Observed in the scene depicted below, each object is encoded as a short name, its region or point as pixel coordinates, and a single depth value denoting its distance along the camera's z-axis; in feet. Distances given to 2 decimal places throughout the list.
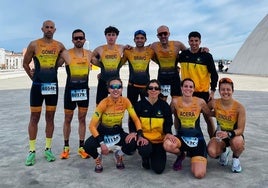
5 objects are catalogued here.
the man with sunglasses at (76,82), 12.33
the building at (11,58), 348.22
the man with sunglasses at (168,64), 13.65
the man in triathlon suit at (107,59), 13.36
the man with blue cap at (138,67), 13.65
